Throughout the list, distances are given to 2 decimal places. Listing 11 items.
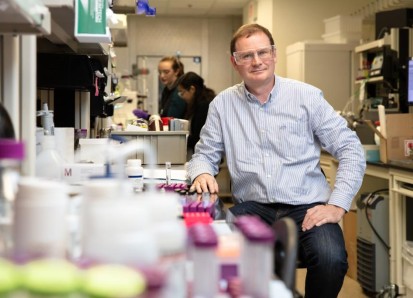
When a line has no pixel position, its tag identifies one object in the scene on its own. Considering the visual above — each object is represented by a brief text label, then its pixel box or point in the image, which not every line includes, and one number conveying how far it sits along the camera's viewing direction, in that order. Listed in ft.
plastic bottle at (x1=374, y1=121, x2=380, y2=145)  11.95
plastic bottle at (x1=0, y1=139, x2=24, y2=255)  2.97
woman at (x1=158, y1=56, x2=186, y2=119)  15.92
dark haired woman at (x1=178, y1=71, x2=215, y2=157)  14.80
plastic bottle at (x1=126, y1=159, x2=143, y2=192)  6.45
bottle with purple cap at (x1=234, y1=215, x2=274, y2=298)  2.88
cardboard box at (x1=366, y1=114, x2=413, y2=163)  11.13
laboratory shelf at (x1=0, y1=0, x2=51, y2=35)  3.57
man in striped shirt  7.53
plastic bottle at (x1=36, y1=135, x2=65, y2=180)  5.27
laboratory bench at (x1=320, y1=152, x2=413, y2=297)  10.31
